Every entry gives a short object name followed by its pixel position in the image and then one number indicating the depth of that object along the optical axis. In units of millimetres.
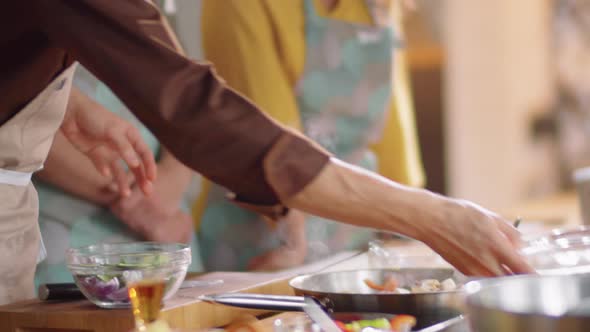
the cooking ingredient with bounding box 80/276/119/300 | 1781
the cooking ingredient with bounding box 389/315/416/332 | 1663
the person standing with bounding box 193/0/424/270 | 2822
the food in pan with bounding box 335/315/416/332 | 1661
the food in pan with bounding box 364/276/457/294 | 1826
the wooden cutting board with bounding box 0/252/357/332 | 1752
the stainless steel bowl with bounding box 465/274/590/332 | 1410
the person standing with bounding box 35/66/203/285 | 2363
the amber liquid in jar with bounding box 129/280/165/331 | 1600
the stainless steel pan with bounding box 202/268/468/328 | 1708
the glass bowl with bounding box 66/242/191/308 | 1779
